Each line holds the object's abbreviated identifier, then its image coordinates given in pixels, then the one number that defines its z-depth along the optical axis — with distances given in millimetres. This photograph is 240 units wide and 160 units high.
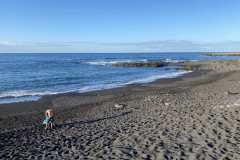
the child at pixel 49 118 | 9076
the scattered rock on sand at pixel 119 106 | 12455
